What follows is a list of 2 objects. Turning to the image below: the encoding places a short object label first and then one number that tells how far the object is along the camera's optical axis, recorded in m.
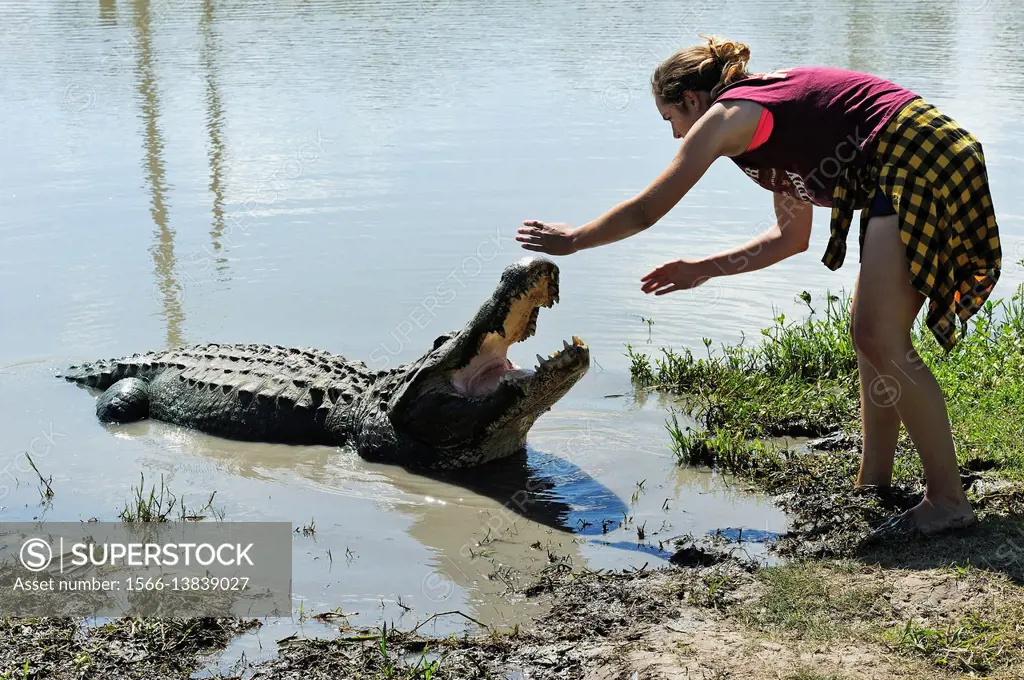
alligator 8.99
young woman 6.62
